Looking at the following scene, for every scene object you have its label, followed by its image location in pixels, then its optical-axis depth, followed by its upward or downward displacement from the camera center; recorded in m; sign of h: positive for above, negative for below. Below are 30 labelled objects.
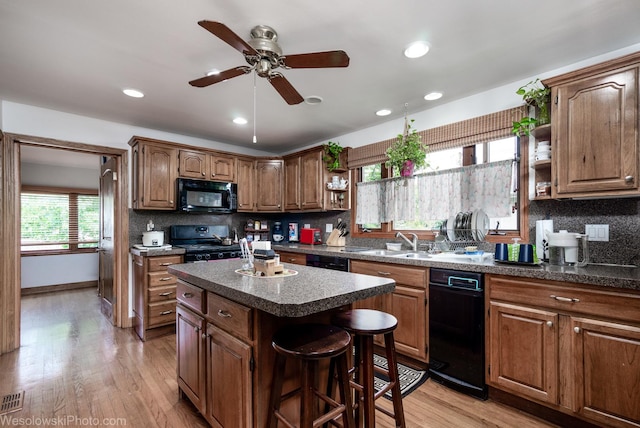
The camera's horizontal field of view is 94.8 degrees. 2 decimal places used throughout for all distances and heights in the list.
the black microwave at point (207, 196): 3.66 +0.23
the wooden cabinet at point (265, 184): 4.38 +0.44
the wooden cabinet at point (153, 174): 3.41 +0.48
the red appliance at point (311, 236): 4.10 -0.32
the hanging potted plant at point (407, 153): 2.92 +0.61
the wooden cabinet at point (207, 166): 3.74 +0.64
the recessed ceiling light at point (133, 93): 2.65 +1.11
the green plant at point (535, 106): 2.16 +0.79
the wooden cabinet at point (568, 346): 1.56 -0.79
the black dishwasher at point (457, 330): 2.06 -0.87
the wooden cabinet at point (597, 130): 1.75 +0.52
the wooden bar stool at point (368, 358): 1.36 -0.73
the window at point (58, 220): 5.27 -0.11
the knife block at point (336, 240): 3.84 -0.35
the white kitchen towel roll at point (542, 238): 2.15 -0.19
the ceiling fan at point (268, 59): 1.52 +0.85
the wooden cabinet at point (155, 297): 3.12 -0.90
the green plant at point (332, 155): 3.79 +0.75
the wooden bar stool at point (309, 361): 1.17 -0.63
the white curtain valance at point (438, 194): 2.54 +0.18
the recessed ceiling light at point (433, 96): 2.73 +1.10
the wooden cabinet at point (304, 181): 3.84 +0.43
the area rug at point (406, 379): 2.19 -1.31
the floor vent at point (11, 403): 1.94 -1.29
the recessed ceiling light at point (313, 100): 2.82 +1.11
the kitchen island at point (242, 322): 1.27 -0.56
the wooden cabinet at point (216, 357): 1.36 -0.77
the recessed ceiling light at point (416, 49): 1.97 +1.12
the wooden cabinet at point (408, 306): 2.38 -0.80
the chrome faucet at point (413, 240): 3.00 -0.29
